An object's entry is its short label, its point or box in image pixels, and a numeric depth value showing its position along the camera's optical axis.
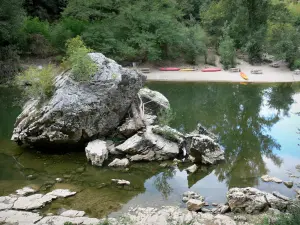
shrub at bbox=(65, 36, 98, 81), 15.00
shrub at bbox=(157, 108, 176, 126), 16.44
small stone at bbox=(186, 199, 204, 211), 10.44
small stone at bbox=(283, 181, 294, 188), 12.40
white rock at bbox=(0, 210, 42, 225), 9.50
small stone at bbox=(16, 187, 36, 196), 11.49
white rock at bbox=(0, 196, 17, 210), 10.43
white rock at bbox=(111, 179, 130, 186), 12.43
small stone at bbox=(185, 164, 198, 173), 13.48
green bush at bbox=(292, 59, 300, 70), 31.56
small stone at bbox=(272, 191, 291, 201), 10.73
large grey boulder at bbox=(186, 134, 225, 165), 14.03
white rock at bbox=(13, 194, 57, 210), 10.51
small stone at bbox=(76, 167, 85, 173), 13.39
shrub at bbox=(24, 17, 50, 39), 31.83
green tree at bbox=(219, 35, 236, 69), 32.88
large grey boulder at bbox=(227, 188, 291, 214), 10.20
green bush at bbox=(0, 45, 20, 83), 28.00
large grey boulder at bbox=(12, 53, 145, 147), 14.53
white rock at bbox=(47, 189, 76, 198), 11.37
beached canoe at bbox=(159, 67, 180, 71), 32.81
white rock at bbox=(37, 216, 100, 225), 9.45
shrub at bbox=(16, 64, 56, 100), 15.05
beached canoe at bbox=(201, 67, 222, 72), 32.31
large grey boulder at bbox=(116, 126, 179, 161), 14.29
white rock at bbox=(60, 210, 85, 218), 10.02
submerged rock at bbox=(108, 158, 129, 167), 13.81
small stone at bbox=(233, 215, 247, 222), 9.68
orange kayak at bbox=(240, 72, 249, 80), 29.94
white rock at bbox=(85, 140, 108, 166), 13.84
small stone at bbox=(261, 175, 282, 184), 12.73
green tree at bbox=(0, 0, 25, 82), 25.67
